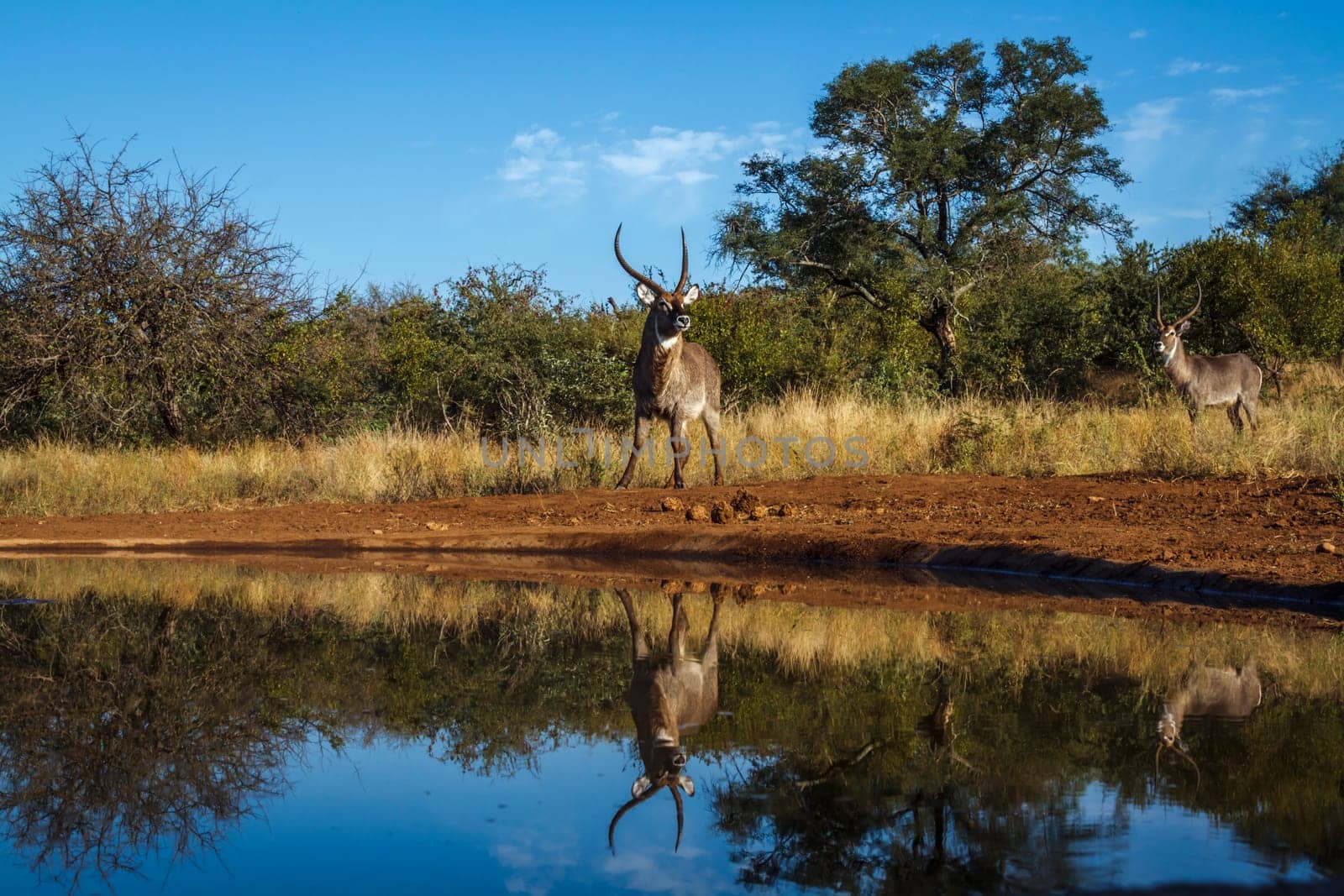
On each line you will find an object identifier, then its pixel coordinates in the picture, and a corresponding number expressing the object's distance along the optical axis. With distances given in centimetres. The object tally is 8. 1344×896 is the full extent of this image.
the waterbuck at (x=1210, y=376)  1856
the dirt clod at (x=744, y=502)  1262
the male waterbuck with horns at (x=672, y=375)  1392
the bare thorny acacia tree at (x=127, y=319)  1698
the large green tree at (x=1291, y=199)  3712
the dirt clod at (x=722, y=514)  1243
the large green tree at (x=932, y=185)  2773
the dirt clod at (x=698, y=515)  1258
